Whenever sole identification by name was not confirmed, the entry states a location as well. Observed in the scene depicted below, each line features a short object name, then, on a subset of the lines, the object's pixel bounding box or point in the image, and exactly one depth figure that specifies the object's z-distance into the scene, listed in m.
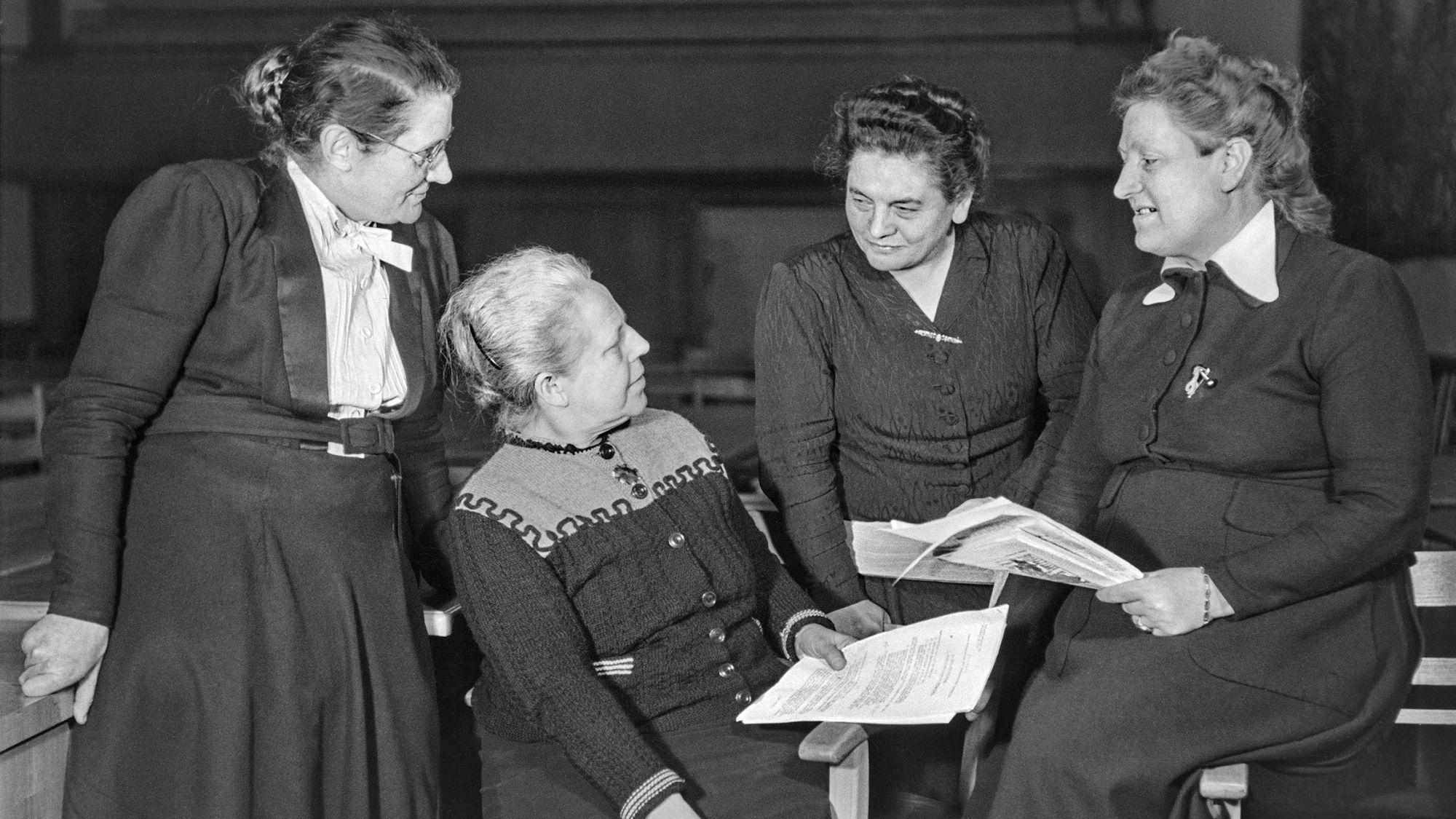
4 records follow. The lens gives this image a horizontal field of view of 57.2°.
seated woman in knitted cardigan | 1.68
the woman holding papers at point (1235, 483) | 1.62
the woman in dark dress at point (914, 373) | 2.10
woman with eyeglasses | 1.61
